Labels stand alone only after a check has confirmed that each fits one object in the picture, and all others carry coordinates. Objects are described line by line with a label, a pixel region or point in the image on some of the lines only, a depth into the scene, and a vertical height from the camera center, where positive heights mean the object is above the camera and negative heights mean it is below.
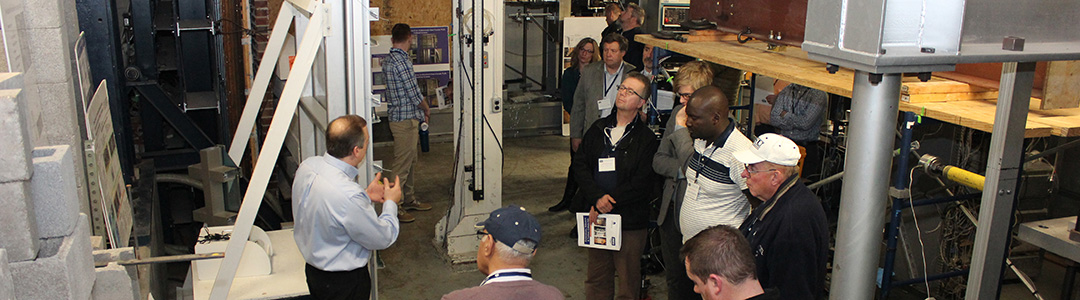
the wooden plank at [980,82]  3.52 -0.26
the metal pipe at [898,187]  3.76 -0.76
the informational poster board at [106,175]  3.71 -0.83
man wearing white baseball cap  3.21 -0.81
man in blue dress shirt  3.62 -0.91
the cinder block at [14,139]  1.81 -0.30
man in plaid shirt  6.89 -0.78
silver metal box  1.38 -0.01
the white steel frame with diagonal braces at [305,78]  3.57 -0.34
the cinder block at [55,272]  1.97 -0.65
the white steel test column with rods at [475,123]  5.54 -0.76
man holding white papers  4.62 -0.90
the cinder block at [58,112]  3.21 -0.42
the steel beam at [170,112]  5.79 -0.72
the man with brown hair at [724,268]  2.68 -0.82
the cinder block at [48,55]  3.13 -0.19
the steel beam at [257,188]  3.55 -0.77
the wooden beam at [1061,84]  3.25 -0.23
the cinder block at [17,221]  1.90 -0.50
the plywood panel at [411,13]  9.71 +0.02
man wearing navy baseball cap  2.67 -0.80
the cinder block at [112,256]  2.81 -0.87
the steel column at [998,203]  2.13 -0.47
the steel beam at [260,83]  4.77 -0.42
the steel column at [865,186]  1.46 -0.31
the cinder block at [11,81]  1.95 -0.18
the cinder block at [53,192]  2.05 -0.47
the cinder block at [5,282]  1.65 -0.56
